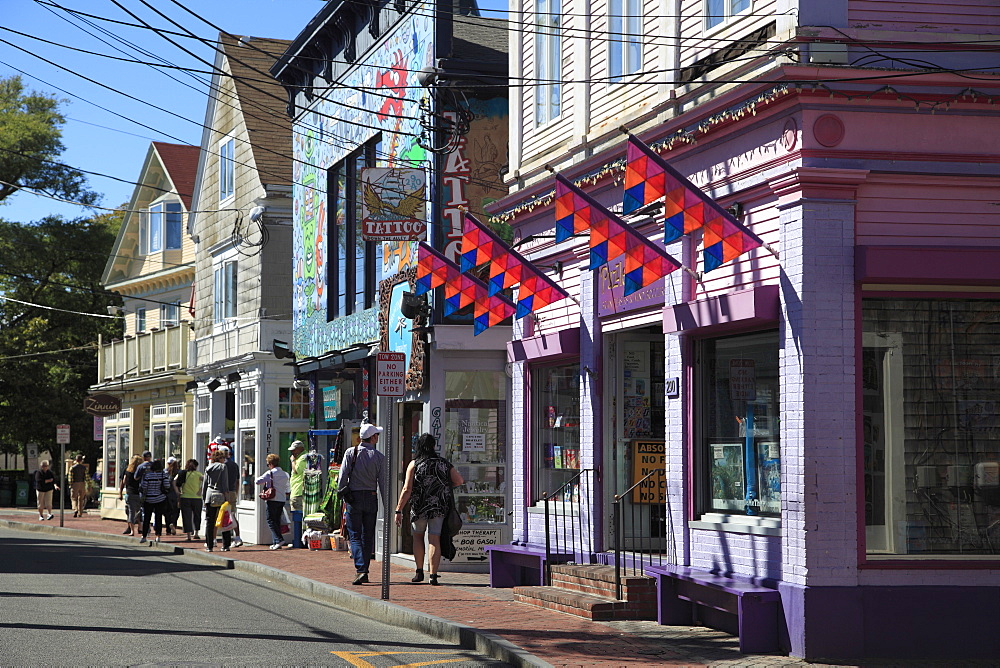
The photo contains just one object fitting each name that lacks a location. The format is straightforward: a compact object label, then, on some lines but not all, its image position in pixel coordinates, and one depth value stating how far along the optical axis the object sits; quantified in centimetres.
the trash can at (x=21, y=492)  5059
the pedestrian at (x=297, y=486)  2430
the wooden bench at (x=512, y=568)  1605
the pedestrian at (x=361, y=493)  1655
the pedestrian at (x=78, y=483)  4026
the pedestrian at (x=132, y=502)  2961
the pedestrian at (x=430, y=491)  1641
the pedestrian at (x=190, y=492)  2772
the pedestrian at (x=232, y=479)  2460
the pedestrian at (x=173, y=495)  2966
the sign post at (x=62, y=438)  3434
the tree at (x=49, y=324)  5031
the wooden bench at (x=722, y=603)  1071
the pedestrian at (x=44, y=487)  3788
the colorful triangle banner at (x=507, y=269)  1573
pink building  1065
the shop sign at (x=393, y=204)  1912
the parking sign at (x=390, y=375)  1434
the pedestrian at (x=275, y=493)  2430
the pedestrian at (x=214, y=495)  2441
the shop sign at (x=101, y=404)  3884
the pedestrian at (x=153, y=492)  2705
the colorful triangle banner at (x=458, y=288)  1709
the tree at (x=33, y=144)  4881
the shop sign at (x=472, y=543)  1897
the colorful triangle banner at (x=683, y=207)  1134
